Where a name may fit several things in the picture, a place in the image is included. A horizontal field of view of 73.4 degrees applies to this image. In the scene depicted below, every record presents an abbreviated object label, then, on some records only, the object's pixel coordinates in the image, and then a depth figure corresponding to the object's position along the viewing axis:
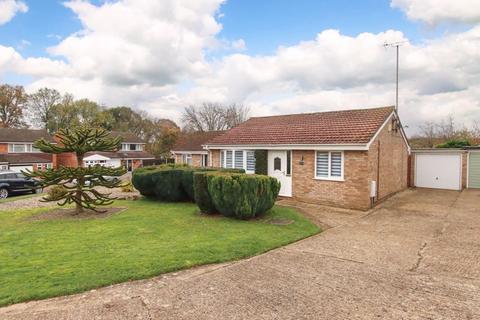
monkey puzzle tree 11.14
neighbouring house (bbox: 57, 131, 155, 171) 41.84
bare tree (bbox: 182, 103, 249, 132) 53.78
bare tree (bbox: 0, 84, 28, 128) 50.06
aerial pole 19.32
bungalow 13.23
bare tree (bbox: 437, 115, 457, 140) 34.92
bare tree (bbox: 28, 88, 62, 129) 53.19
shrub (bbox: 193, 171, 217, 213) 11.12
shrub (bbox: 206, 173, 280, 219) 10.20
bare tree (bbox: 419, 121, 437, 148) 34.89
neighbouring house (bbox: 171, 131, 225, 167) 29.69
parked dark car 20.04
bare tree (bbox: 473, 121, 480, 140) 32.09
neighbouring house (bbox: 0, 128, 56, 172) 36.21
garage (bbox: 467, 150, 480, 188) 19.68
